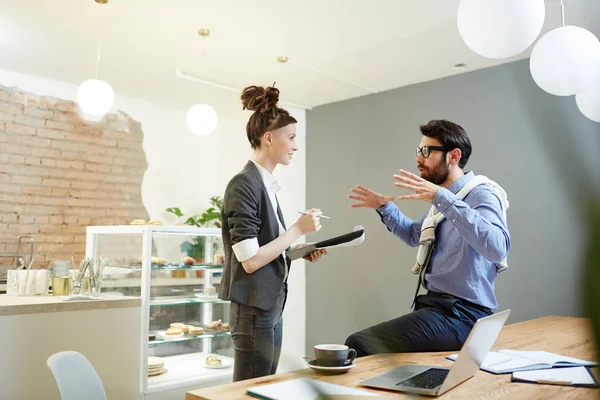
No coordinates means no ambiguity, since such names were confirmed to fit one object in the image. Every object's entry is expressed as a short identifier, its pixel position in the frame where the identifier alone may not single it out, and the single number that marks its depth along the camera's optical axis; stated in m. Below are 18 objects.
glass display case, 2.98
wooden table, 1.01
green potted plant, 5.22
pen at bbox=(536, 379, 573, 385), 1.11
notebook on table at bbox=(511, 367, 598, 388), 1.11
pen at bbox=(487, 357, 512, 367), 1.30
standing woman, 1.75
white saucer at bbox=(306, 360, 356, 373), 1.15
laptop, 0.91
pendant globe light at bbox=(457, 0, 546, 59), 1.35
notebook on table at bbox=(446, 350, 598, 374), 1.25
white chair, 1.41
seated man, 1.59
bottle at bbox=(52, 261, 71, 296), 2.83
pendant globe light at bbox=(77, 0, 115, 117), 3.04
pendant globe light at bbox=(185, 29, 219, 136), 3.52
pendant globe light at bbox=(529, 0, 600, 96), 0.64
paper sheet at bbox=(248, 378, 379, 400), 0.94
